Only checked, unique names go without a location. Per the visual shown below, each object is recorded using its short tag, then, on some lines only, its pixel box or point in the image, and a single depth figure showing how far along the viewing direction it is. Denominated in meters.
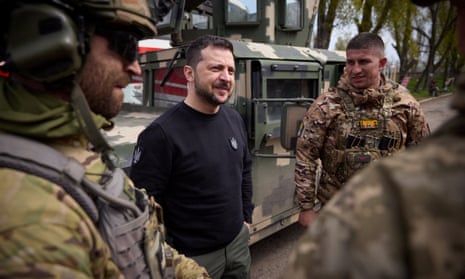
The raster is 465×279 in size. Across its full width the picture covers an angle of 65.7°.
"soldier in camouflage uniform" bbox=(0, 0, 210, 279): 0.73
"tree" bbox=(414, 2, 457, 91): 19.27
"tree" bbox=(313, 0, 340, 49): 12.05
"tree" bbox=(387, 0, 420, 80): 14.60
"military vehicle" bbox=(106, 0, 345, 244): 2.83
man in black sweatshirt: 1.78
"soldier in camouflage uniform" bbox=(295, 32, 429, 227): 2.09
